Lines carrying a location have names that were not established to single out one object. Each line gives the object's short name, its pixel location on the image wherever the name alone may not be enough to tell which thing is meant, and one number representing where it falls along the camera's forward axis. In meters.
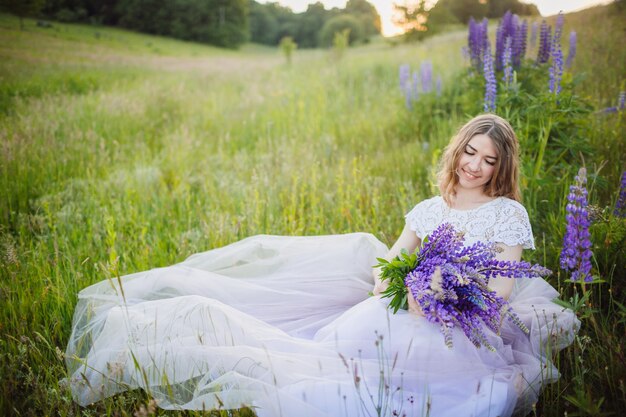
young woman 1.55
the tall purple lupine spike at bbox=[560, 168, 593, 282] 1.73
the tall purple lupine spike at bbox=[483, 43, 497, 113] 2.89
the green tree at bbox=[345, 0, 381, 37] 17.55
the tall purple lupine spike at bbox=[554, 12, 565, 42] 2.91
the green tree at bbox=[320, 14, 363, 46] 14.71
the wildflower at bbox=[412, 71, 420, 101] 5.09
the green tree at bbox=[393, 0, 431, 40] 21.16
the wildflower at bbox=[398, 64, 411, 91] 5.23
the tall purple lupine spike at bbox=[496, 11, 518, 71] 3.60
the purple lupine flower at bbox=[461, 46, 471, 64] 4.22
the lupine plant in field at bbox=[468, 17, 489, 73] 3.73
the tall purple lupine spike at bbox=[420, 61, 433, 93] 4.93
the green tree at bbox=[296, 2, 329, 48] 14.47
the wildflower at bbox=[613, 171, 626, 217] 2.19
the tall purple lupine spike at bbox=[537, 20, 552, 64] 3.37
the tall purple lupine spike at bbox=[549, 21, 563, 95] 2.70
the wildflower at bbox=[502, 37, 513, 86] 2.91
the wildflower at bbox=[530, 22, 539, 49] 4.20
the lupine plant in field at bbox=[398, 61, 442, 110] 4.96
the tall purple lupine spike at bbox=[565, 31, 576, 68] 3.93
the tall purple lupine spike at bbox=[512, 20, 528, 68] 3.56
